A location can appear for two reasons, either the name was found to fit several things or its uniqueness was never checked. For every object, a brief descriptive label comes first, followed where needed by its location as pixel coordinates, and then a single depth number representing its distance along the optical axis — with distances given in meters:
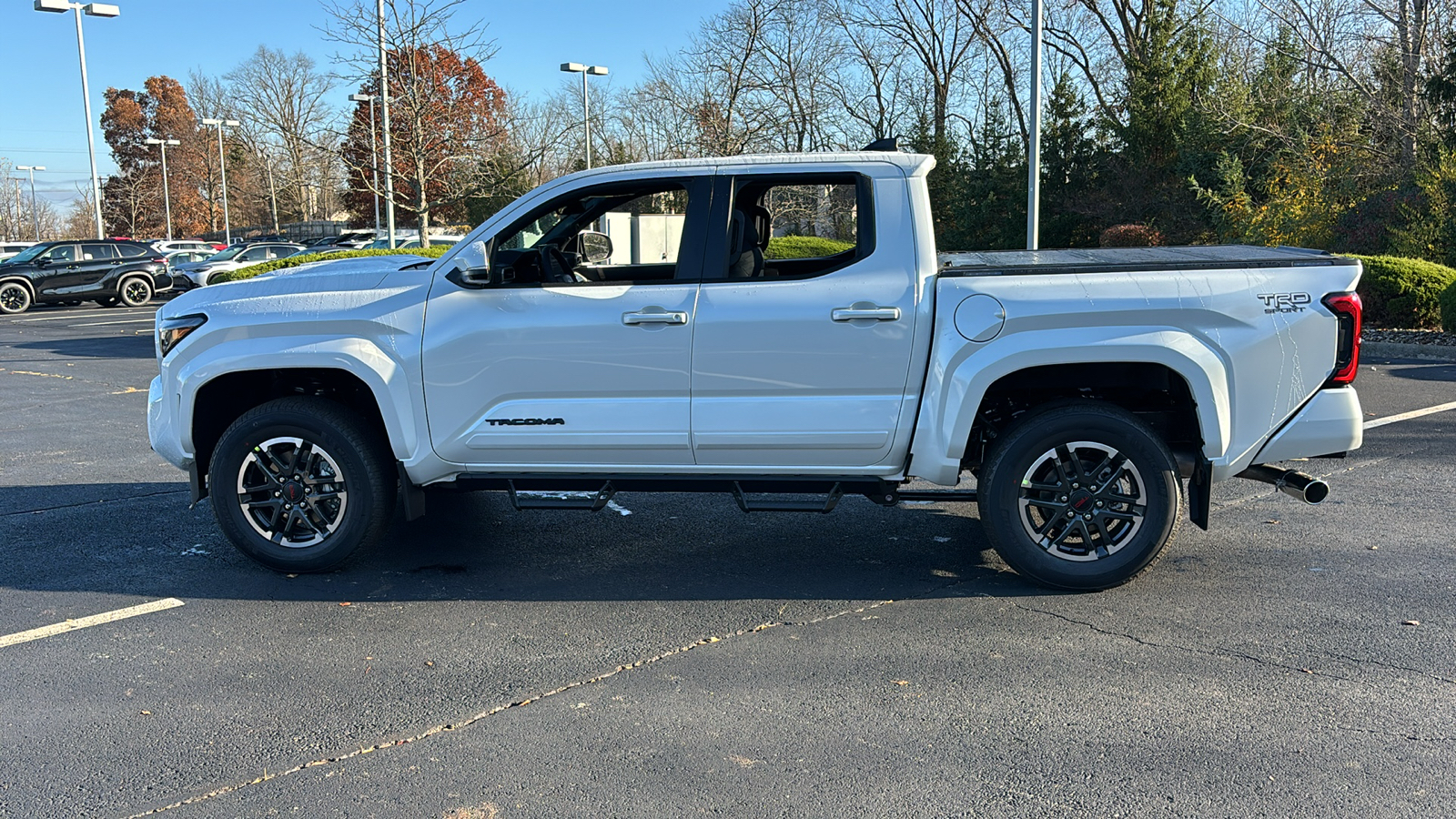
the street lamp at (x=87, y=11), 28.44
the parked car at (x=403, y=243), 32.03
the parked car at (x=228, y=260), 32.53
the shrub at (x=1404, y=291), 15.64
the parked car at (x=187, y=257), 38.44
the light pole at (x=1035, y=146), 19.38
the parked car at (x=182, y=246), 44.51
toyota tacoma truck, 4.91
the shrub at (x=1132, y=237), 24.47
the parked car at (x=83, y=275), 27.84
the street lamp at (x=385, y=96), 18.86
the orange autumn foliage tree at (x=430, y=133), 20.53
